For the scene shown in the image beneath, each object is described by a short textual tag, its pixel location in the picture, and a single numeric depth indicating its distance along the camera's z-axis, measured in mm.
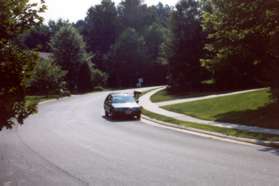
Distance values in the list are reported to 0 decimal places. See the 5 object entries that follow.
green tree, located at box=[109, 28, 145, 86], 98750
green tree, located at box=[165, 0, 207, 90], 57125
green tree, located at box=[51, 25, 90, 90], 80000
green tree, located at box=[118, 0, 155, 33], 131150
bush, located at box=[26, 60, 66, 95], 62531
